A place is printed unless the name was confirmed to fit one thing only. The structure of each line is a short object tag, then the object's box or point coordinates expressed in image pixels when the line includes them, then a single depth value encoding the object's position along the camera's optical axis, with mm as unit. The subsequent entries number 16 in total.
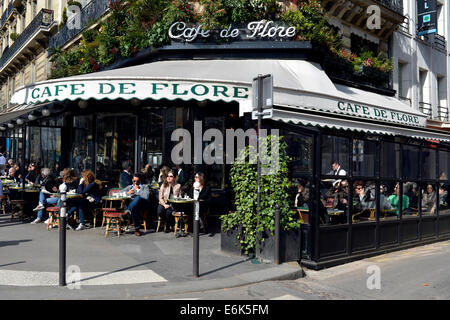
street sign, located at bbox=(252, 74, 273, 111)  6047
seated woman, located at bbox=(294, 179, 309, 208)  6915
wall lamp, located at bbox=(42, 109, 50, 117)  12734
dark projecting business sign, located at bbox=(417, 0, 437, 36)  17484
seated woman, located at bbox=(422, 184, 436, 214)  9492
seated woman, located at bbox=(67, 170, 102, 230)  9344
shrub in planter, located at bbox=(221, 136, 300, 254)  6652
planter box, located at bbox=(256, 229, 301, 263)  6585
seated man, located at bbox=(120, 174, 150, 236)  8852
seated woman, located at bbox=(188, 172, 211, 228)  8961
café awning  7633
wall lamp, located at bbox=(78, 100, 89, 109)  12163
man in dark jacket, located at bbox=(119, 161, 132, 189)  10367
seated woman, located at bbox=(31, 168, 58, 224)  10077
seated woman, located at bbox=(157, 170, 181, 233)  9109
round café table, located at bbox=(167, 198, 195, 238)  8727
